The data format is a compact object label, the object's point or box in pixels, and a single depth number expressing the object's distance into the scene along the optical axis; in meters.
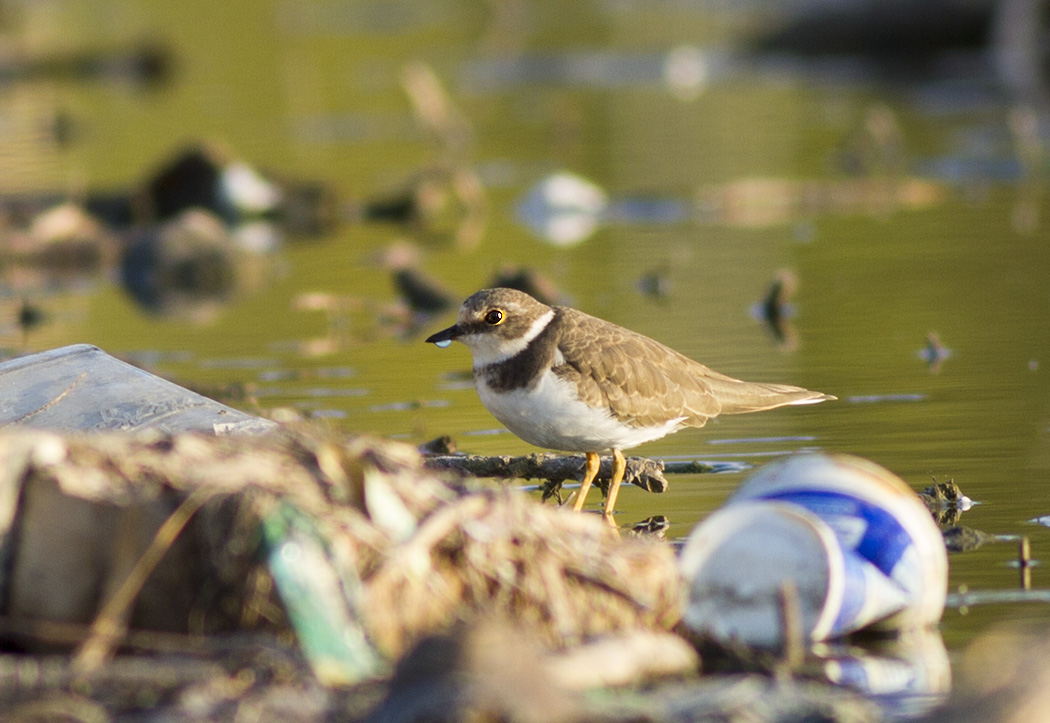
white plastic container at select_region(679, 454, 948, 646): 8.83
